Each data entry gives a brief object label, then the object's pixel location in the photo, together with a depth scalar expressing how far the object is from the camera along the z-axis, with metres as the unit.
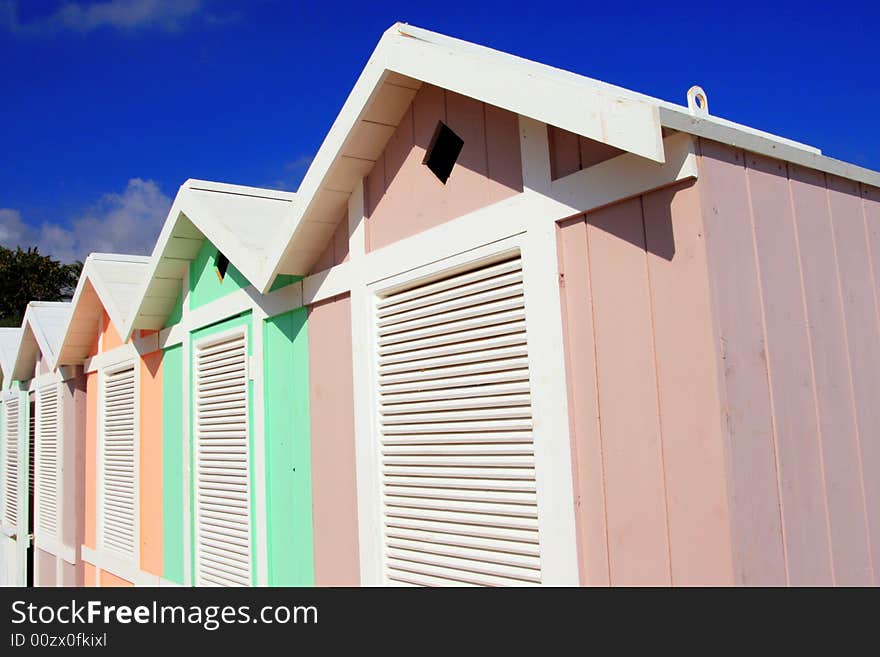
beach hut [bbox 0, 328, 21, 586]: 12.52
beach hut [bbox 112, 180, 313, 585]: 5.41
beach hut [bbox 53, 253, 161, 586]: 7.78
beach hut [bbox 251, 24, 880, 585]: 2.91
